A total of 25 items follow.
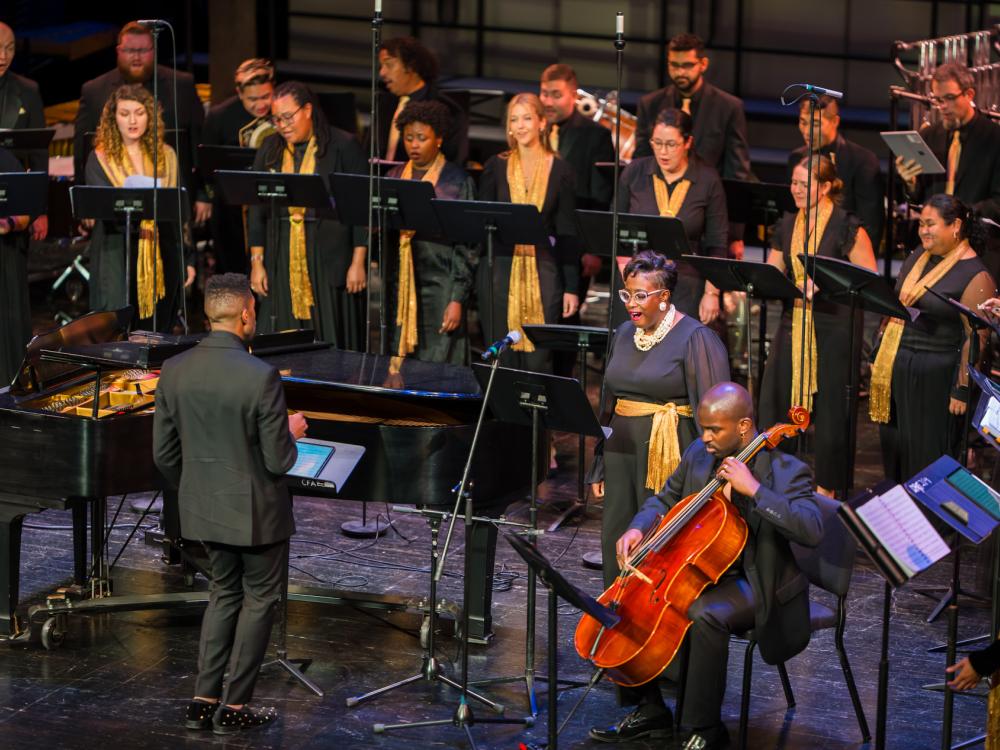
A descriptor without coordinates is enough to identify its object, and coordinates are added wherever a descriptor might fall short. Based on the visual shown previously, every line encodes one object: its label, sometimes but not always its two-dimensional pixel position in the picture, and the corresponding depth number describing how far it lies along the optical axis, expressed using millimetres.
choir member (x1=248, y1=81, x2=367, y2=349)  17969
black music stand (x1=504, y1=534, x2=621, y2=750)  9211
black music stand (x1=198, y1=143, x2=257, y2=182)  19312
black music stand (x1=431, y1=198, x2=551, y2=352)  15937
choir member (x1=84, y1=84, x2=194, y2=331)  17687
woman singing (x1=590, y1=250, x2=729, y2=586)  11727
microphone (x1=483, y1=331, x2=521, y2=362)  10204
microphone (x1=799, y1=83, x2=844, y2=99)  12710
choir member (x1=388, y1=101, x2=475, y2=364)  16984
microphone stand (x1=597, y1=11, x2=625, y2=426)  12924
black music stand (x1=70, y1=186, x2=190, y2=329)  17359
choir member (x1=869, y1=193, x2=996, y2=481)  14367
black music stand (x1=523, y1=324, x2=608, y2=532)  13094
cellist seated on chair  10422
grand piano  11539
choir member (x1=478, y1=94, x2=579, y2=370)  16875
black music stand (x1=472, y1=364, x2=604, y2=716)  10727
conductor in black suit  10406
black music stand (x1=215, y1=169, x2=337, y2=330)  17031
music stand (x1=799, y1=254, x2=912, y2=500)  13695
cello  10375
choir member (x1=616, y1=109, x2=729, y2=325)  16469
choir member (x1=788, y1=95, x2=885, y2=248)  18078
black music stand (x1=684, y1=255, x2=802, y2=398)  14766
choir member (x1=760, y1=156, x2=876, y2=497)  15703
